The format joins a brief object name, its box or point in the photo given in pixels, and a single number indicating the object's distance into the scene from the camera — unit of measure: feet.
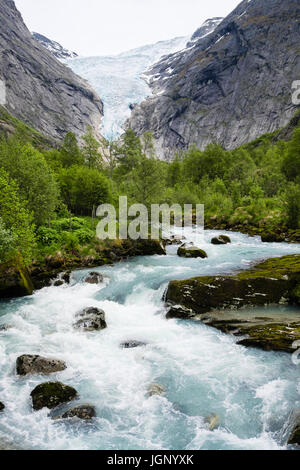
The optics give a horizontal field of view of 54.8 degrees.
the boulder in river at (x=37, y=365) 35.63
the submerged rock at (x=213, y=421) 27.96
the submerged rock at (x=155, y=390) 32.65
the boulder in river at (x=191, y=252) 90.63
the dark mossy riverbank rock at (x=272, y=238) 108.27
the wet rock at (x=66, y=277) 70.79
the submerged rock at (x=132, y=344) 42.91
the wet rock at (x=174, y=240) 116.47
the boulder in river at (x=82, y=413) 29.09
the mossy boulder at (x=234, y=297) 45.29
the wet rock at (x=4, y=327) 47.40
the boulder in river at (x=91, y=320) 48.42
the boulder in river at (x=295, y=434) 24.73
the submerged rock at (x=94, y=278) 69.62
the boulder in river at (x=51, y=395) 30.42
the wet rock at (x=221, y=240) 111.14
